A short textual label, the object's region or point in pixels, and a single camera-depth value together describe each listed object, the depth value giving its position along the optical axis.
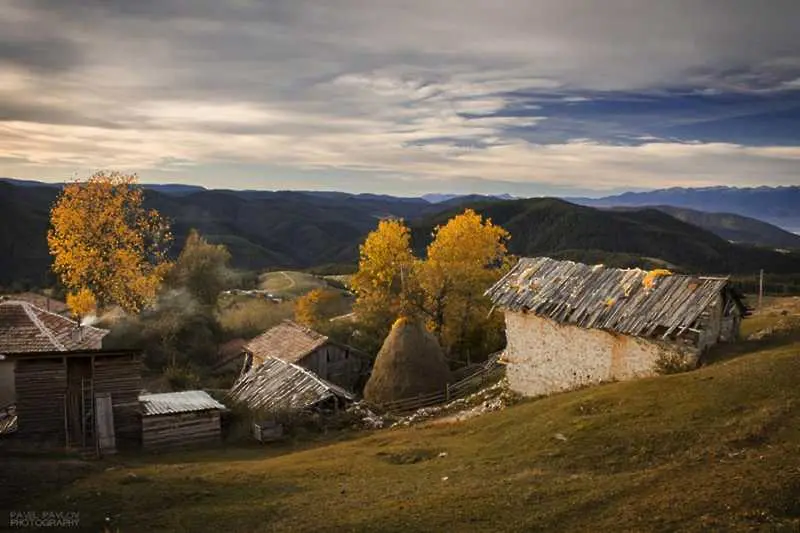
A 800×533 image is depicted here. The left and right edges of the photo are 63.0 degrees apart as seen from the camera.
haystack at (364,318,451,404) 33.81
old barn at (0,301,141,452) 27.47
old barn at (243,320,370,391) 40.38
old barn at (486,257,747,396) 24.67
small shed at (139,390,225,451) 28.66
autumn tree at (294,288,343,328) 55.46
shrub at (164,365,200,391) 40.11
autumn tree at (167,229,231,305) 57.53
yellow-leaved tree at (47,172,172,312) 47.34
